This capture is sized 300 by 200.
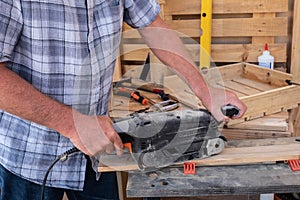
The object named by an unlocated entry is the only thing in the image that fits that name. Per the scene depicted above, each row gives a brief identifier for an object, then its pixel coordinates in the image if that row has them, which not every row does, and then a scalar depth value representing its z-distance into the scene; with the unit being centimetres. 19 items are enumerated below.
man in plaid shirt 99
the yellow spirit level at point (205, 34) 210
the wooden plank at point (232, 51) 213
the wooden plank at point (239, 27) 208
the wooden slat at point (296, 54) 202
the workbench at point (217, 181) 118
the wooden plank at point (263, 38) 208
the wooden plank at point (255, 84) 198
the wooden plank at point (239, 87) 193
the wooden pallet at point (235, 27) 208
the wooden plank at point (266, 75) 196
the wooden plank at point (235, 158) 128
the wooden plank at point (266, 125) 170
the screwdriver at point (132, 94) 190
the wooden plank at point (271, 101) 172
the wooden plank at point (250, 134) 170
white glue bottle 209
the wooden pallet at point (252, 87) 174
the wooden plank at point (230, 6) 205
